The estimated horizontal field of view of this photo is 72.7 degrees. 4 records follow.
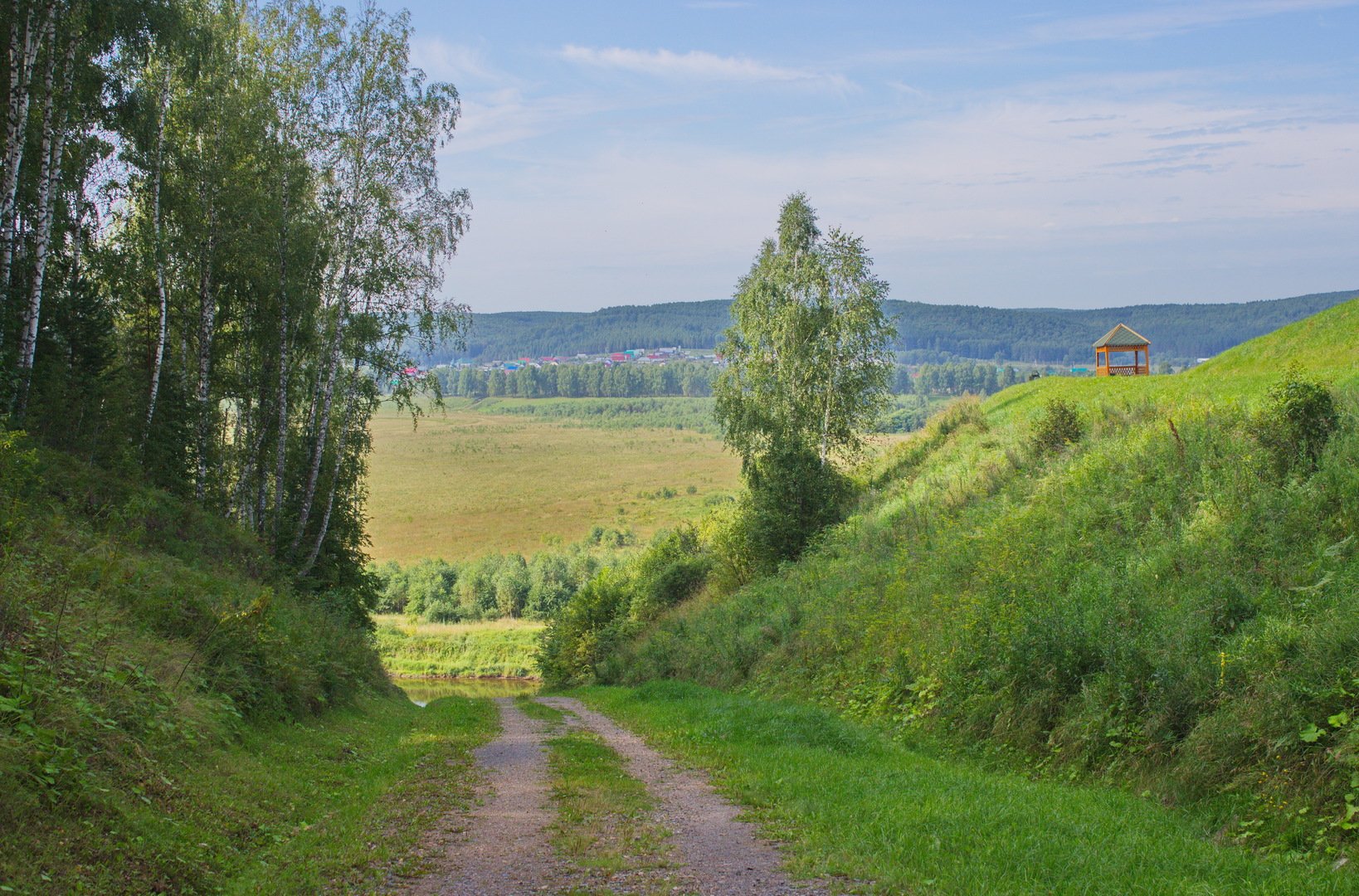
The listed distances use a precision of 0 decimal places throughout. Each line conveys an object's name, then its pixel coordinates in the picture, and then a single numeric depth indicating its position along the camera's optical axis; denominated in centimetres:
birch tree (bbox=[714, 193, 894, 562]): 3569
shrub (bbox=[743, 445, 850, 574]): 3033
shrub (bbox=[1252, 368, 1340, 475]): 1309
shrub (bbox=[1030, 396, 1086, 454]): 2230
